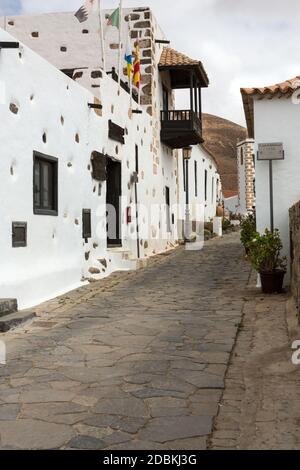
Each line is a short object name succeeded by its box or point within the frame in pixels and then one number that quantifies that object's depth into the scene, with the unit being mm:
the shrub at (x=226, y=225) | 28342
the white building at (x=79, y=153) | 7441
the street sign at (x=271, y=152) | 8953
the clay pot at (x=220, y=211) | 31748
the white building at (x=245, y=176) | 37906
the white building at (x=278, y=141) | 9062
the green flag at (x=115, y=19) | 12211
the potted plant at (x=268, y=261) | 8547
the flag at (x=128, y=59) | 13148
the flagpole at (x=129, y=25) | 16145
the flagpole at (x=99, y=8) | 11519
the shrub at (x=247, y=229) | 12562
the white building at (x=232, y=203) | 41812
